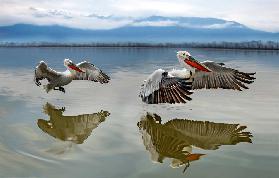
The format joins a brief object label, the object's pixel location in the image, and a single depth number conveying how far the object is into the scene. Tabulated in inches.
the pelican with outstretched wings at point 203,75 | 462.6
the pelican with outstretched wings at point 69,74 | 618.2
